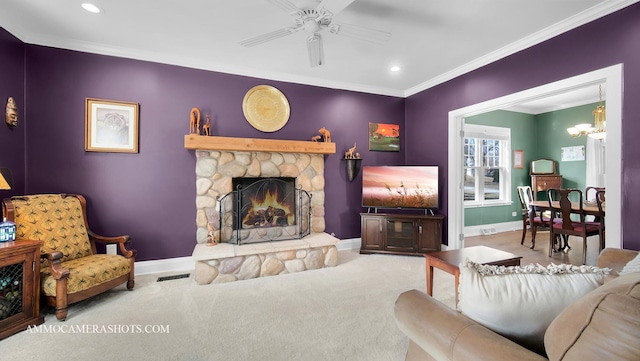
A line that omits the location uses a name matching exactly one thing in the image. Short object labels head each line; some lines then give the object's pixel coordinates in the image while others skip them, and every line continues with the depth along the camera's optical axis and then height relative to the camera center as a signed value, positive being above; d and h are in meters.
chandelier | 3.91 +0.81
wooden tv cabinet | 4.05 -0.82
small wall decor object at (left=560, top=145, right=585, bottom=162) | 5.90 +0.54
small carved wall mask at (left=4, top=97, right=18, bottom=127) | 2.70 +0.64
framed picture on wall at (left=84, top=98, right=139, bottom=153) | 3.19 +0.62
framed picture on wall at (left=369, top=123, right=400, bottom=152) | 4.71 +0.72
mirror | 6.25 +0.28
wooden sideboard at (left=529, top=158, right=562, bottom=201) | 6.16 +0.06
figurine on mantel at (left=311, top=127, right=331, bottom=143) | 4.19 +0.65
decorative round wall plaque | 3.91 +1.02
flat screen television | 4.17 -0.13
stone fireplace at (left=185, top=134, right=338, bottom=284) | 3.25 -0.48
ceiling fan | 2.06 +1.25
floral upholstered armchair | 2.29 -0.67
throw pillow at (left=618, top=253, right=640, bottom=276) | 1.44 -0.47
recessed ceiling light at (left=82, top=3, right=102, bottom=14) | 2.46 +1.53
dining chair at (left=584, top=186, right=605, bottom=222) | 5.48 -0.33
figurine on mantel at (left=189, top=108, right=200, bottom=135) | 3.51 +0.74
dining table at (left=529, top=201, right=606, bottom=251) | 3.86 -0.44
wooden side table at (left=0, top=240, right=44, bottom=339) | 2.07 -0.83
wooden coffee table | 2.28 -0.68
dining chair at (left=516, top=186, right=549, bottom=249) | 4.57 -0.62
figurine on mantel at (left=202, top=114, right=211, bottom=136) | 3.58 +0.66
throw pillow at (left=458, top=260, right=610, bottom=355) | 0.99 -0.43
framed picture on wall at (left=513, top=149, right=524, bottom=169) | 6.28 +0.45
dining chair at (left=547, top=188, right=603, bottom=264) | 3.83 -0.66
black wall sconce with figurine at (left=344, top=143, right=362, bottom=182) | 4.43 +0.27
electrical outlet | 3.22 -0.81
